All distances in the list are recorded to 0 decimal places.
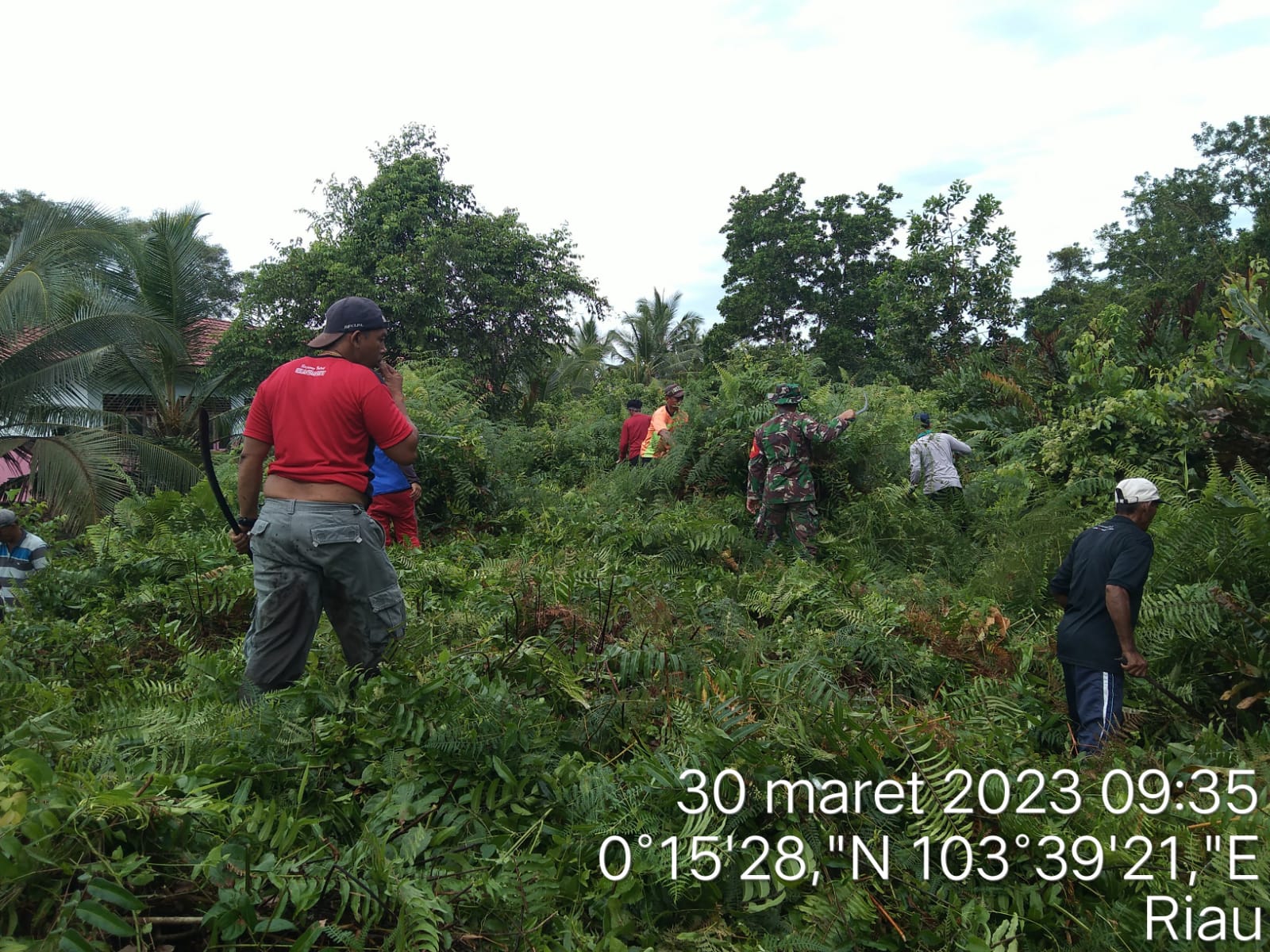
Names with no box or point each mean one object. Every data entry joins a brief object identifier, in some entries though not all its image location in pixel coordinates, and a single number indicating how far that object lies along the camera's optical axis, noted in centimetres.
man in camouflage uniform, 862
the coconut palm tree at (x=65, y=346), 1229
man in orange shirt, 1081
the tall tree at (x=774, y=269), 3428
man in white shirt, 928
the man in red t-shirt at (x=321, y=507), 380
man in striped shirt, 647
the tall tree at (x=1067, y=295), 2999
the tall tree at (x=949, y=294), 2397
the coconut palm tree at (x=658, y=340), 3234
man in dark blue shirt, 425
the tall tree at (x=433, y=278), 1939
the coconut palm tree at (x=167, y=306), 1670
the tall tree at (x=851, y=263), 3378
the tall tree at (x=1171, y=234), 3185
